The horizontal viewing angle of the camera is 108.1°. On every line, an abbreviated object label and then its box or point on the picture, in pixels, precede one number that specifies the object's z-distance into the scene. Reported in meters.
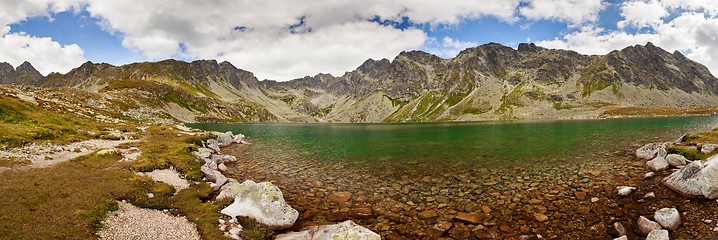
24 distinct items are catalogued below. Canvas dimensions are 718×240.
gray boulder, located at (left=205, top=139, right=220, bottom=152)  43.06
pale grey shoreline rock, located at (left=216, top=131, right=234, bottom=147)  53.51
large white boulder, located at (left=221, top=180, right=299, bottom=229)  14.16
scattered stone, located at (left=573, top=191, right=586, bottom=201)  17.08
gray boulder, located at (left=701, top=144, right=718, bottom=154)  23.84
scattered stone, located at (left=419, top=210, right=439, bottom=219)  15.71
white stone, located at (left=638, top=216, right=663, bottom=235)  12.02
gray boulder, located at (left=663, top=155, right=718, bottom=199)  14.32
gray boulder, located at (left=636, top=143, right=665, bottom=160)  27.30
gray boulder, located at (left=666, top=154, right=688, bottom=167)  21.83
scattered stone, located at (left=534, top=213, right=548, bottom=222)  14.48
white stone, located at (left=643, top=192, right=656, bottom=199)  16.02
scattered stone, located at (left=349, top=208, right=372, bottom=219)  16.18
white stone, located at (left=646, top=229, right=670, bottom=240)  10.69
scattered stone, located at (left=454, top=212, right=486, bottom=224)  14.83
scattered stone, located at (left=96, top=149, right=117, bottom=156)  22.64
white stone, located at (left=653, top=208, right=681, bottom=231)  11.97
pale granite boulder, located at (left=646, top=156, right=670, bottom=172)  21.69
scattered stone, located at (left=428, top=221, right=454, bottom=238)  13.61
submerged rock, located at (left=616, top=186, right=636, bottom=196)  16.94
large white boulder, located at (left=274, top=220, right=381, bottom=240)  11.48
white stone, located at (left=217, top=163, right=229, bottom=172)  29.04
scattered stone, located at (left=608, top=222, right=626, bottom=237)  12.34
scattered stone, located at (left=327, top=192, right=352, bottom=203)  19.23
